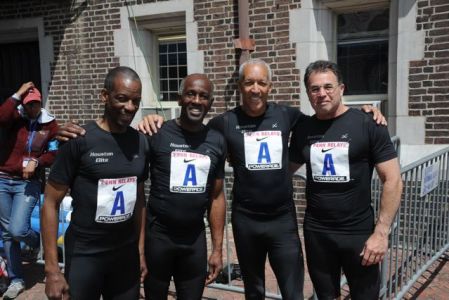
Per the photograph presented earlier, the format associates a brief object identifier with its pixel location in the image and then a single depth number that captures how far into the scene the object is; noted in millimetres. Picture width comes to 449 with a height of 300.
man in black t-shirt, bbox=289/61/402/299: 2535
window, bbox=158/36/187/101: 7109
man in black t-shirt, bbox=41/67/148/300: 2318
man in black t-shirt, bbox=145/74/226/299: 2586
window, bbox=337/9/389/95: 5684
